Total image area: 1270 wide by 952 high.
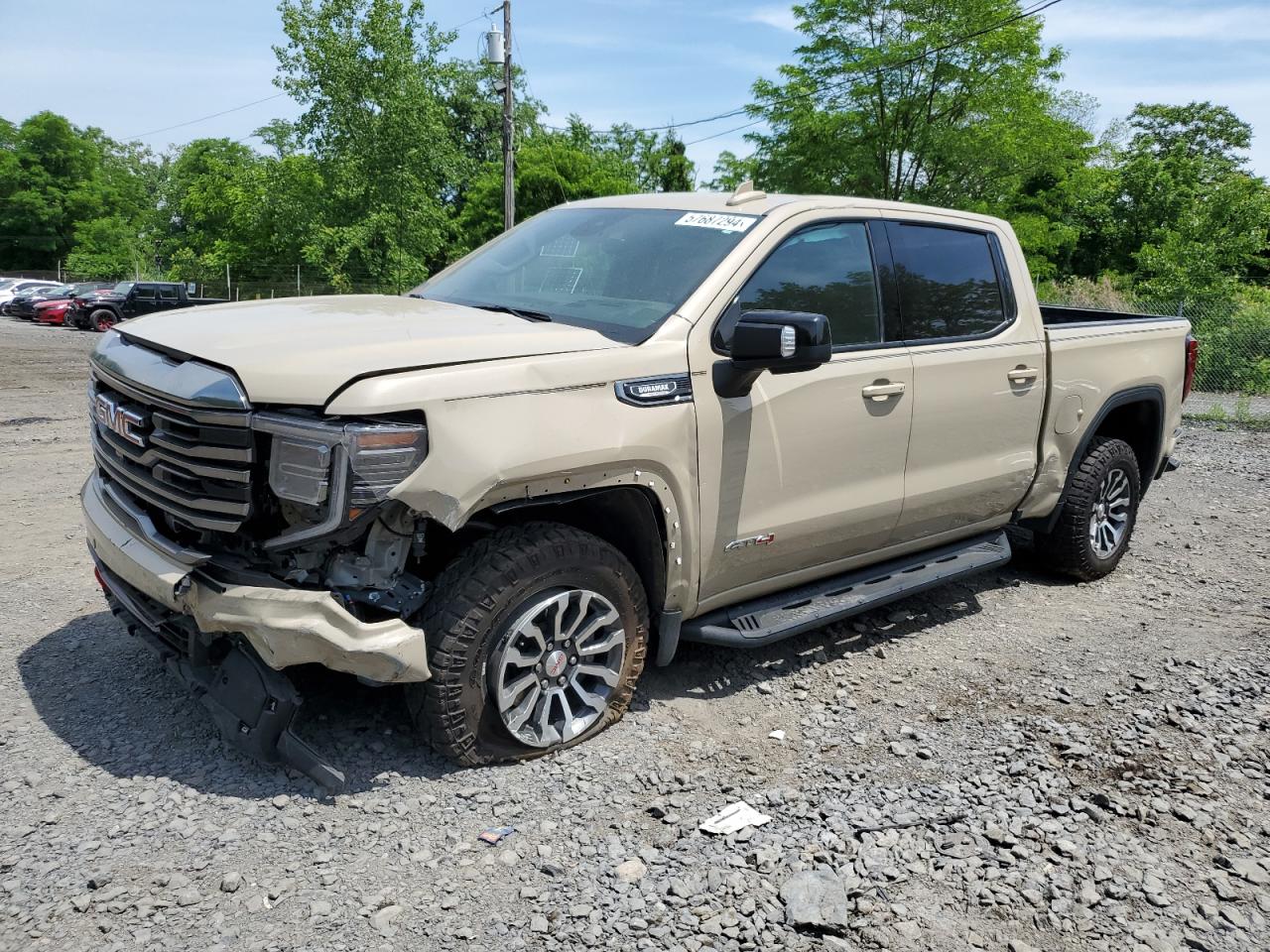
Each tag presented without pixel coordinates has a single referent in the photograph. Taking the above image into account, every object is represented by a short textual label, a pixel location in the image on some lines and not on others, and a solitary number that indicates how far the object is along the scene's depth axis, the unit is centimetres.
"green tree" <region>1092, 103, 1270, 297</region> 1847
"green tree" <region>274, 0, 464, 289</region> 3108
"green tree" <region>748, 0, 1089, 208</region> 2711
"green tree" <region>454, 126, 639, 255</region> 4078
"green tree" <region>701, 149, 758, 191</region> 3206
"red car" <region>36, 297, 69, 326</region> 3105
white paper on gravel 322
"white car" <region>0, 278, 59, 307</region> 3578
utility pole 2494
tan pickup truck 297
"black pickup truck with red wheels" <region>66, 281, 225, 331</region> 2866
